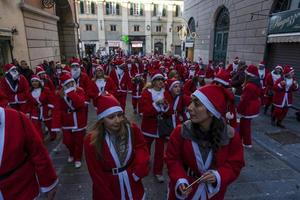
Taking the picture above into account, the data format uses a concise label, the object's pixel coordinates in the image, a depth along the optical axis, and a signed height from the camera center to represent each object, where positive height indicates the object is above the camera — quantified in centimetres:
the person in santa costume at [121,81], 787 -120
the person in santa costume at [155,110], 394 -111
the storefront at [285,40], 958 +36
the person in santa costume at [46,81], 644 -100
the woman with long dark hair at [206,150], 205 -98
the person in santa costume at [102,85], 668 -114
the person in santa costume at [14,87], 607 -110
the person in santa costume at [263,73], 929 -110
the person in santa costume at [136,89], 866 -162
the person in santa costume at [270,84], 795 -130
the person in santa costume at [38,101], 559 -138
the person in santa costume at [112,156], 233 -115
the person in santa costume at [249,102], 524 -128
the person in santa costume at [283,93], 679 -138
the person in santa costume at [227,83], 466 -73
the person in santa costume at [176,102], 409 -102
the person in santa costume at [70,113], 435 -131
